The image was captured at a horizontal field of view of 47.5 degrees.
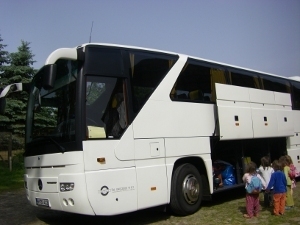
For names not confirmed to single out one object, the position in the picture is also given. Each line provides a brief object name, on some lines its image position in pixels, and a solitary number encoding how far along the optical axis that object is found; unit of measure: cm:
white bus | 595
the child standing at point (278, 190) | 717
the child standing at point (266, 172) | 821
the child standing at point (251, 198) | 712
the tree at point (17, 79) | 2264
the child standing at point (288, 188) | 785
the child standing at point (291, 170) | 823
